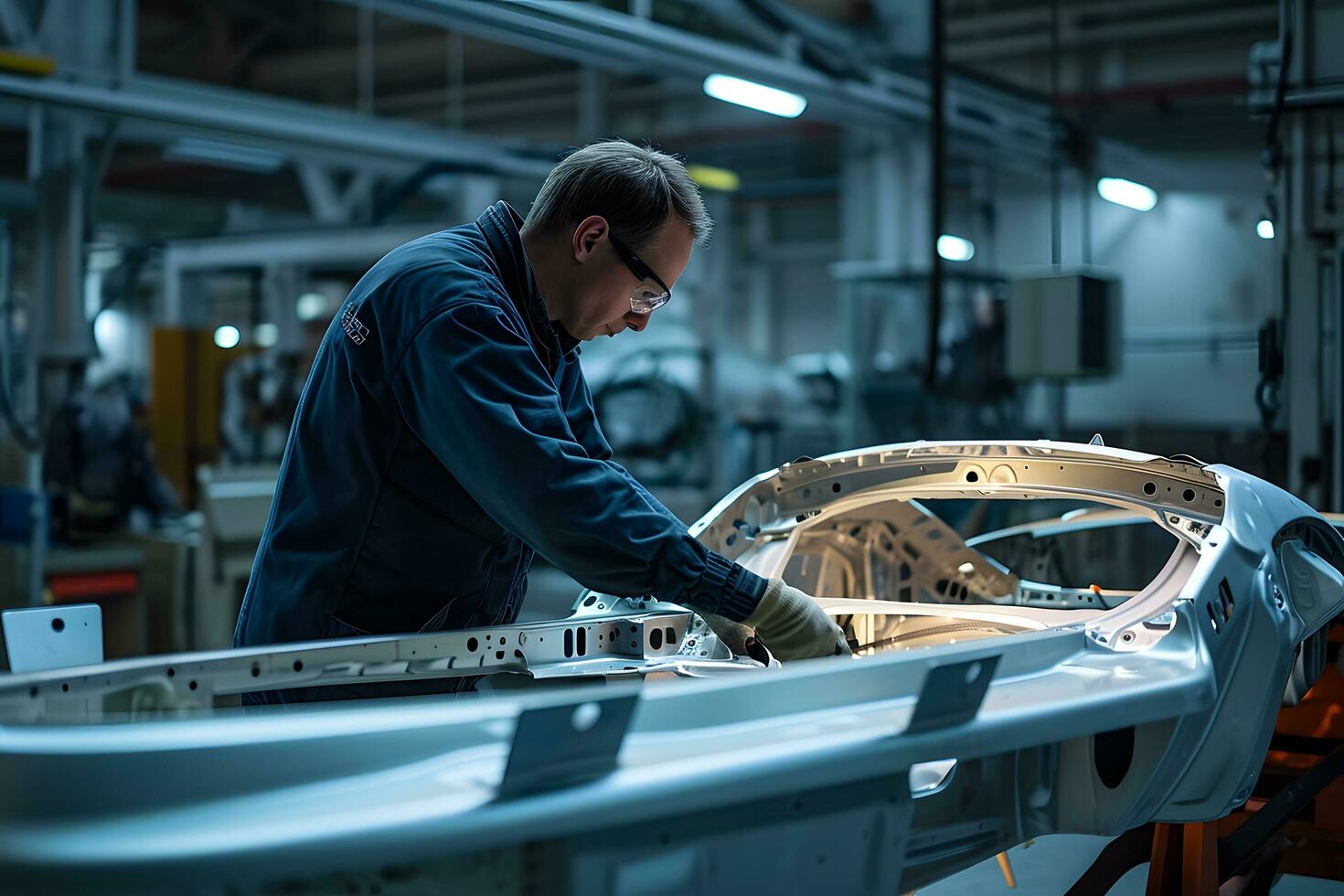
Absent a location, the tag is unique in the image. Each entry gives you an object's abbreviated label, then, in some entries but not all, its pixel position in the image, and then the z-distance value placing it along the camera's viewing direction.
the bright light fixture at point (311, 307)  10.43
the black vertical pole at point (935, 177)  4.96
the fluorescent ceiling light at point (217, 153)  8.29
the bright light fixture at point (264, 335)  13.95
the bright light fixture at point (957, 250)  10.75
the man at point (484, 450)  1.66
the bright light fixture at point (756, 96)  6.38
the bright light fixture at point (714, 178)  8.18
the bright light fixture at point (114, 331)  18.55
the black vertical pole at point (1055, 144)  6.37
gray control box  6.08
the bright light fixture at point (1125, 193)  9.02
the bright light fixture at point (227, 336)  7.64
